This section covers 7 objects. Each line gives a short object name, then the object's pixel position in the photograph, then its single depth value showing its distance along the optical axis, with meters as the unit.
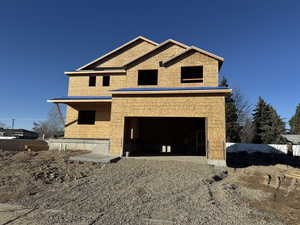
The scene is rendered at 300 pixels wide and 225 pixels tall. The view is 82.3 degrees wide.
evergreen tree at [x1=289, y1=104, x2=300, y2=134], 44.91
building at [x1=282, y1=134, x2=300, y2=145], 30.33
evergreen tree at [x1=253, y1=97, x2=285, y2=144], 31.23
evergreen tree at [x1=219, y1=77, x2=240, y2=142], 30.28
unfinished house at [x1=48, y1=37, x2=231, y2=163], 11.20
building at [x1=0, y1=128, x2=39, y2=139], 45.60
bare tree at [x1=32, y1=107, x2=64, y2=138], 50.99
